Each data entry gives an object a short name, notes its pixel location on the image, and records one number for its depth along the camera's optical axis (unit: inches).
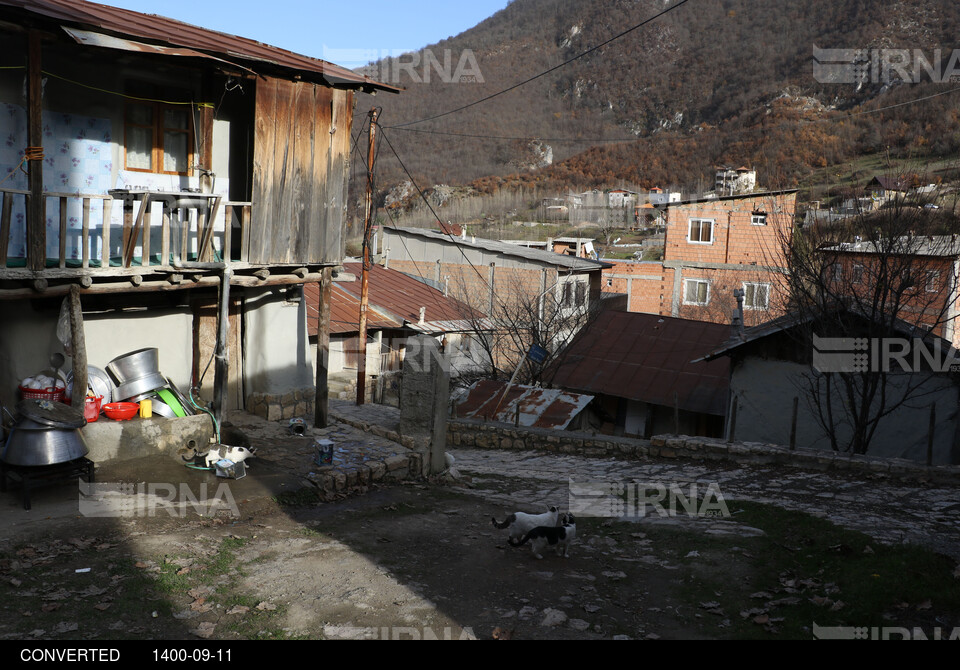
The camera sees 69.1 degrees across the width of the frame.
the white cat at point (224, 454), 388.2
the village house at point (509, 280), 930.7
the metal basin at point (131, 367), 412.2
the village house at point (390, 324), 808.1
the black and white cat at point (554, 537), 294.2
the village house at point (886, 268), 537.3
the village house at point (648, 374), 786.8
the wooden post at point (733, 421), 585.7
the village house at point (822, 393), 551.2
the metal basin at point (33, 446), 324.8
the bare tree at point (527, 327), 874.8
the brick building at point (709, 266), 1280.8
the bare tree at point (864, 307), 542.3
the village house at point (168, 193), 356.5
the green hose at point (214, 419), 423.4
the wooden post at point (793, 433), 491.2
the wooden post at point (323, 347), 482.9
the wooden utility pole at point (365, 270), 524.7
